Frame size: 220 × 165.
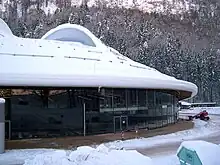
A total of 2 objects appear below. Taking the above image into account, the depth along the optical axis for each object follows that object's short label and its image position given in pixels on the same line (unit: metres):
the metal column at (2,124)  20.05
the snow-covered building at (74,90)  24.45
